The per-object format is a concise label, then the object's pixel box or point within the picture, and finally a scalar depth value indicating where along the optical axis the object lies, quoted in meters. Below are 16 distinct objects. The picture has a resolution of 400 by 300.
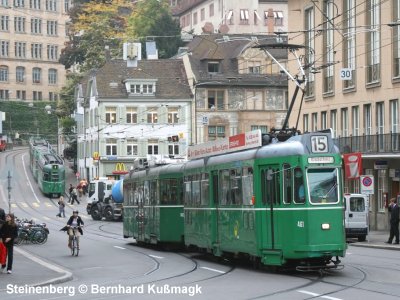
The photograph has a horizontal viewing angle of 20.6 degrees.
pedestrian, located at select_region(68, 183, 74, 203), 86.00
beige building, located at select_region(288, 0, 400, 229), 50.97
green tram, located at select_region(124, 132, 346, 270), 24.16
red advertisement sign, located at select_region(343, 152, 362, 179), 42.82
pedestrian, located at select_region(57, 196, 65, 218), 68.81
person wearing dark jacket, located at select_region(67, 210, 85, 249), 35.91
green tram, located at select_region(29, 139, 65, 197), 89.62
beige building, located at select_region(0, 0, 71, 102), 170.00
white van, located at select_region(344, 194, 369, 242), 43.47
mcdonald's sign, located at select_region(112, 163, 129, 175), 85.47
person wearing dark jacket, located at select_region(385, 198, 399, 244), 39.00
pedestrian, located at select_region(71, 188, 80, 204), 84.50
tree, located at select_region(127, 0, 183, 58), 108.81
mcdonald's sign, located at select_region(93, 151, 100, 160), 92.44
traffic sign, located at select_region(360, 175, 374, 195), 42.34
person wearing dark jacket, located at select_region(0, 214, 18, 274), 27.22
